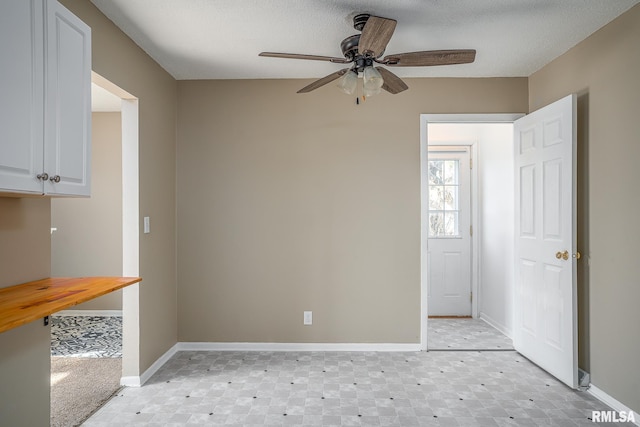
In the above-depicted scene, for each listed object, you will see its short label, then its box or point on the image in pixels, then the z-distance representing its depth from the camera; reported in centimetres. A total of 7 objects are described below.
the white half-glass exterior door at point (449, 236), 480
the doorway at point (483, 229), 360
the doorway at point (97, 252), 322
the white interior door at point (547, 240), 276
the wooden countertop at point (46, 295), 132
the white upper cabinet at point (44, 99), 139
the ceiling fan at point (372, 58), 204
